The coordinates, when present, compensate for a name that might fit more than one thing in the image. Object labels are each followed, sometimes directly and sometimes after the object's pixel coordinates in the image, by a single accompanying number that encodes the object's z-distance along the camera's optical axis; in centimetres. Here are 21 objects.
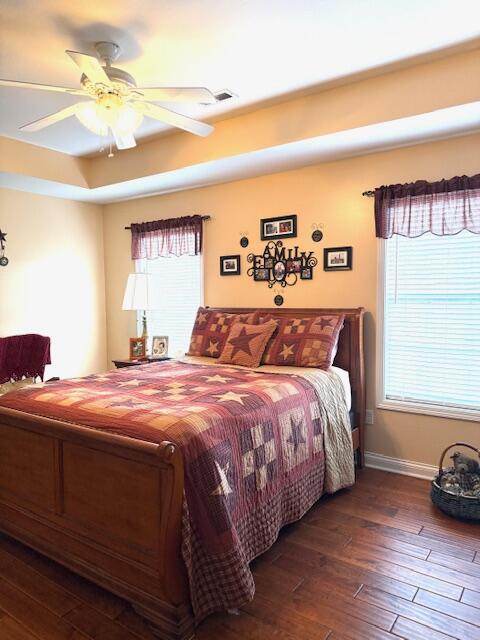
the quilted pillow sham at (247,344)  328
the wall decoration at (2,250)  410
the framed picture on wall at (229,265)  407
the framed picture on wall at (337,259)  345
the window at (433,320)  300
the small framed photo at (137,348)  433
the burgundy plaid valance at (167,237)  427
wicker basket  254
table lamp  430
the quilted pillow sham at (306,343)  311
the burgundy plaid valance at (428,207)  289
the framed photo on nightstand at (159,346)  435
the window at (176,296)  446
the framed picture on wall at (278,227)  371
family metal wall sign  367
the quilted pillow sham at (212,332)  364
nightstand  405
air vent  246
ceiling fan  206
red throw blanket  368
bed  166
